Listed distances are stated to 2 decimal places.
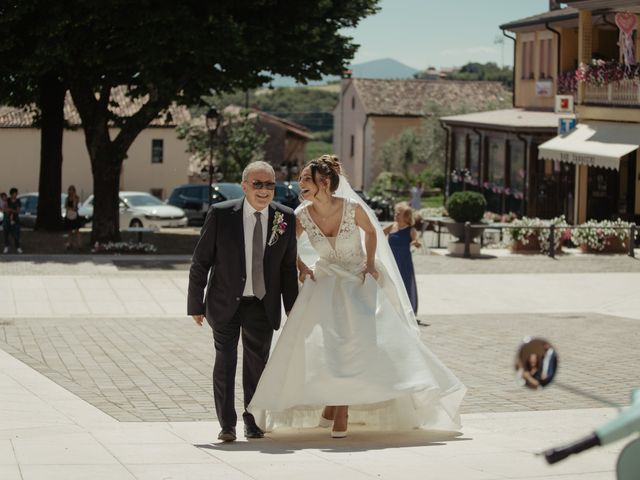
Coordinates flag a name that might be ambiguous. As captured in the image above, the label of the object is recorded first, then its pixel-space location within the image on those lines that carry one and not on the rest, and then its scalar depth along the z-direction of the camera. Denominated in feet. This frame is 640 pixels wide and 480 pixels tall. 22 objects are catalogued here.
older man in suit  29.71
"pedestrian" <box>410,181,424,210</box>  159.84
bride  29.86
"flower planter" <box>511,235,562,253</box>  97.19
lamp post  122.21
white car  134.72
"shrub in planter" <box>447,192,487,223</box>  96.99
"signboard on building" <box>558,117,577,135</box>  120.98
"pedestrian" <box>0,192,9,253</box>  98.07
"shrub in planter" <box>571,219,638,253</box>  97.04
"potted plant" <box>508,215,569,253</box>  96.43
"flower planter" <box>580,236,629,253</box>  97.09
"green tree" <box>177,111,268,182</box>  253.24
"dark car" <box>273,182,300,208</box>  136.55
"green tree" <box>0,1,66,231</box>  96.63
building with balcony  114.83
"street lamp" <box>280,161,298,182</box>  186.41
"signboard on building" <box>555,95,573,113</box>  120.18
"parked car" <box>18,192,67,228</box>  137.49
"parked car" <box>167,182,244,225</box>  148.97
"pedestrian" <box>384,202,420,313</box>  55.98
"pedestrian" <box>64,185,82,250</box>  99.30
